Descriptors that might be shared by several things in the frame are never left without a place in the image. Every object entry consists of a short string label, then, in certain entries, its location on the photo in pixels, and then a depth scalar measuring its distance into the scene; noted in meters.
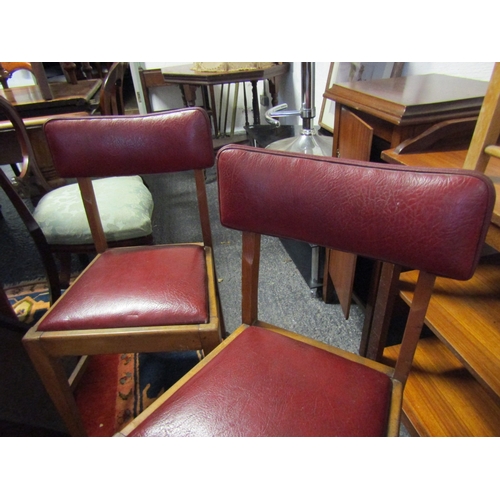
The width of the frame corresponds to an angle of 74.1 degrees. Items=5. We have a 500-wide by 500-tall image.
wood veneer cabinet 0.72
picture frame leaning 1.22
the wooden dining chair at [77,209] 1.16
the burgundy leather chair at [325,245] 0.48
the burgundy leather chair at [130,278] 0.75
